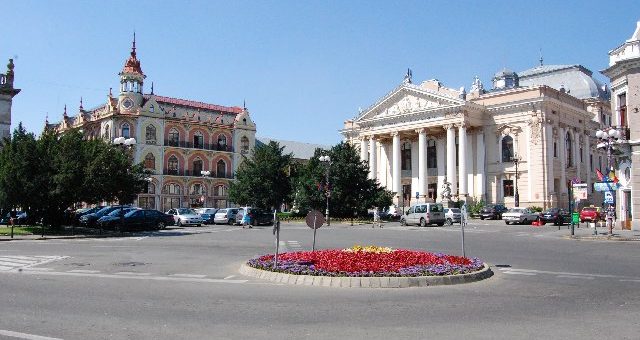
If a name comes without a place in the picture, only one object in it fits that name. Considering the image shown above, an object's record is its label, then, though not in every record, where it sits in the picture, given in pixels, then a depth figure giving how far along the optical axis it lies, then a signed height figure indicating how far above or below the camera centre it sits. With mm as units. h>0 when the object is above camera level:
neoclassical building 66938 +8566
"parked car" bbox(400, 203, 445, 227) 45250 -961
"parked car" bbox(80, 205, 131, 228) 39094 -986
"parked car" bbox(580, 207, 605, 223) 44306 -1007
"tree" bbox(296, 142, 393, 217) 55688 +1500
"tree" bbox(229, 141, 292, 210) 65500 +2637
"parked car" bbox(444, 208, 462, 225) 50062 -1215
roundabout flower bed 12550 -1491
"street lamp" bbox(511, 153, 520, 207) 65438 +1118
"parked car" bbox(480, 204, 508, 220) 57719 -993
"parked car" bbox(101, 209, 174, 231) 35250 -1157
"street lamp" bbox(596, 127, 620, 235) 30947 +3621
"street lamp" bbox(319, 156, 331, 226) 50141 +3041
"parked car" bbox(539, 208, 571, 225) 46469 -1164
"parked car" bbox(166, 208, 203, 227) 45969 -1246
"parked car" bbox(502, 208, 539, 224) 47688 -1177
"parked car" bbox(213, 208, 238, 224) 50344 -1192
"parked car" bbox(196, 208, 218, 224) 51066 -1027
